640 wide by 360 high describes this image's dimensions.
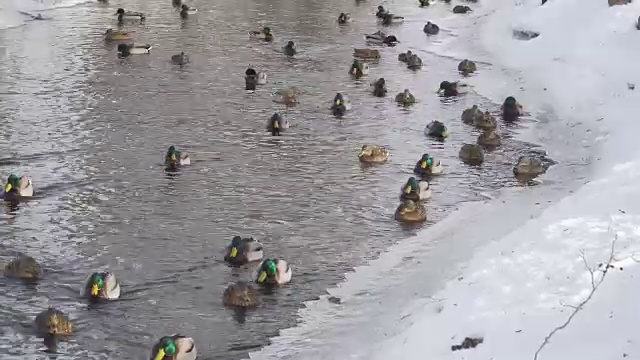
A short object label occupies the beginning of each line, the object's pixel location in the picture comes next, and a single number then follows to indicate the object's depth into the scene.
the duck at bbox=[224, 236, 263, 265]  13.58
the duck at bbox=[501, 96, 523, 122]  23.31
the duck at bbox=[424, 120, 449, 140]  21.41
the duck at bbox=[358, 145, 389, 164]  18.94
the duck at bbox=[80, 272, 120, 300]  12.06
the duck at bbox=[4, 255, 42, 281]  12.58
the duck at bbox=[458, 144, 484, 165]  19.56
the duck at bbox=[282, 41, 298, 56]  30.17
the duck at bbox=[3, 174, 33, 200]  15.76
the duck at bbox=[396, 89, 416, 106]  24.44
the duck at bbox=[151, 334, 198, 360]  10.48
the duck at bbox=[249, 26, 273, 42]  32.62
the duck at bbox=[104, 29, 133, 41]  31.02
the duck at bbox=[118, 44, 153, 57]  28.55
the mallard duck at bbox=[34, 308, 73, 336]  11.09
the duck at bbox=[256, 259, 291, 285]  12.90
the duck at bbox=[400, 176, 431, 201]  16.75
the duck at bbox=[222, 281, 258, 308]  12.20
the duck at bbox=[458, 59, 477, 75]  28.69
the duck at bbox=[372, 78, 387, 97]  25.32
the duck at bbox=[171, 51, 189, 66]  27.53
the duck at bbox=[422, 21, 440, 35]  36.25
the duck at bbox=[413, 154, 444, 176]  18.44
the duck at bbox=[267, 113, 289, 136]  20.85
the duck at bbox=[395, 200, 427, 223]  15.73
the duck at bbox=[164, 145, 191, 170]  17.91
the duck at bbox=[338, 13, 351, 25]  37.81
